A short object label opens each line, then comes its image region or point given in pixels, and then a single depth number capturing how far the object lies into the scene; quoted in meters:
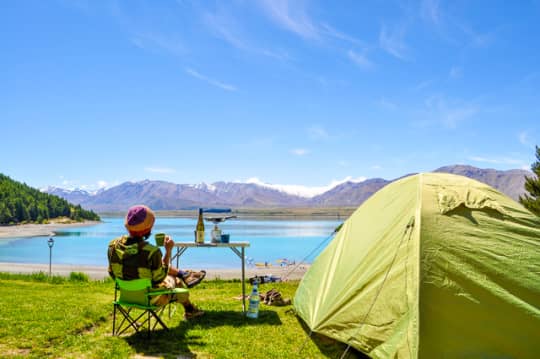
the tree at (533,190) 20.62
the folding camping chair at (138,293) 5.57
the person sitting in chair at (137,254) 5.50
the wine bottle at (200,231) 7.45
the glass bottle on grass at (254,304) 7.25
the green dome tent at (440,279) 4.58
